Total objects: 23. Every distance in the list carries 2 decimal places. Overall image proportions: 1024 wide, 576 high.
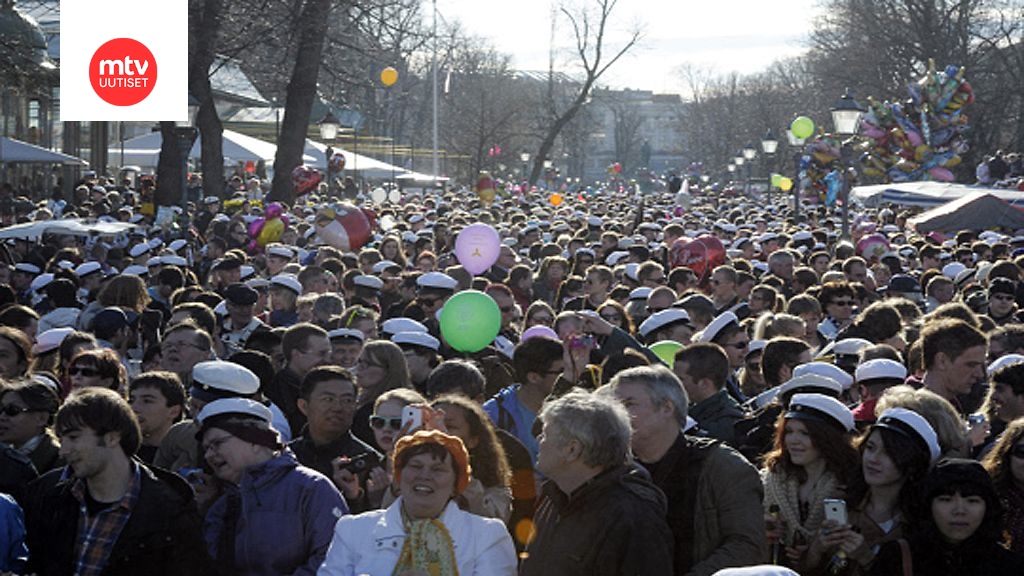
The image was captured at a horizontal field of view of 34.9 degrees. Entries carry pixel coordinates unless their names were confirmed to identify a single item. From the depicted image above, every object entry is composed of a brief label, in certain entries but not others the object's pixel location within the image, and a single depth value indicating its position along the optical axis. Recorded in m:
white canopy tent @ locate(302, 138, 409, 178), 43.75
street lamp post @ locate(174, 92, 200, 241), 21.36
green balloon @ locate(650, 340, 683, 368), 9.84
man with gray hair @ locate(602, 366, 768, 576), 5.87
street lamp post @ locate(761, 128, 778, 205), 40.97
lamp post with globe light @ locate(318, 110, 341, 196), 32.53
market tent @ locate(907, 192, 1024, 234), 22.83
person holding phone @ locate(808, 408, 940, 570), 5.94
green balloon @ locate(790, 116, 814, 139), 35.66
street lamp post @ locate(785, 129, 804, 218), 33.31
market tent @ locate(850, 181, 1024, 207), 29.70
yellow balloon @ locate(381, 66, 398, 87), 38.62
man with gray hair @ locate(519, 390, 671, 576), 5.32
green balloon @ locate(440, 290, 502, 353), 10.70
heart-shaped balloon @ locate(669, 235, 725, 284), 17.73
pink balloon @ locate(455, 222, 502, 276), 16.58
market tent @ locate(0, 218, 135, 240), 18.91
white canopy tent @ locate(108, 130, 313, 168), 39.72
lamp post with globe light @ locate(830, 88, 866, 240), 25.39
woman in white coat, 5.50
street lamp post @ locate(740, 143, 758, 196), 48.69
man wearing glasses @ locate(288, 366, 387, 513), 7.36
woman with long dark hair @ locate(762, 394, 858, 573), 6.28
